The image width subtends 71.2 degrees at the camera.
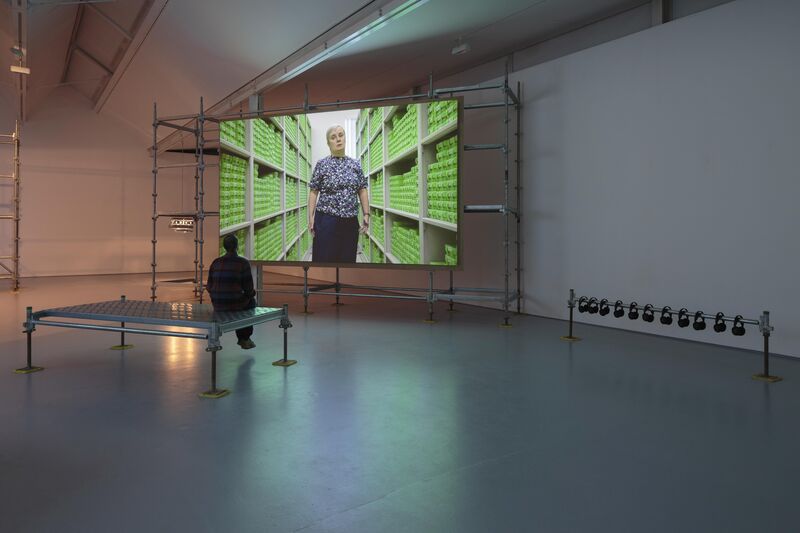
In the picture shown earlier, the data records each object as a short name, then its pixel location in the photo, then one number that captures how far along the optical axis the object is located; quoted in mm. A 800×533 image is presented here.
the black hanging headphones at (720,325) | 4680
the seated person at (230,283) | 4535
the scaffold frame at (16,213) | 10430
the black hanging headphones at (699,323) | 4852
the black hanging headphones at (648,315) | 5146
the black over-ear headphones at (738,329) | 4469
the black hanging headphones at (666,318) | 5012
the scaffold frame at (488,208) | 6672
